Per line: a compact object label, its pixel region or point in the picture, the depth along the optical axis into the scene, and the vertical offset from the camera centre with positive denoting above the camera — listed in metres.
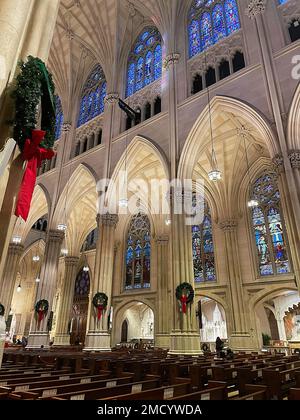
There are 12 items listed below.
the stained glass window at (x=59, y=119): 23.94 +17.20
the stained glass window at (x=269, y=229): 16.38 +6.14
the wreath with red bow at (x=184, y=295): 11.28 +1.64
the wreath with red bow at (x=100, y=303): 14.16 +1.68
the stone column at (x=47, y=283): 16.74 +3.20
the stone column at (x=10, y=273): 19.50 +4.47
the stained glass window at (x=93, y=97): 22.06 +17.53
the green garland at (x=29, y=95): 3.38 +2.72
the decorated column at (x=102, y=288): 14.05 +2.45
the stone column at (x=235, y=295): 15.70 +2.44
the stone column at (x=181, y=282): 10.96 +2.11
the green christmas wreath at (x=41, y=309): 16.80 +1.67
